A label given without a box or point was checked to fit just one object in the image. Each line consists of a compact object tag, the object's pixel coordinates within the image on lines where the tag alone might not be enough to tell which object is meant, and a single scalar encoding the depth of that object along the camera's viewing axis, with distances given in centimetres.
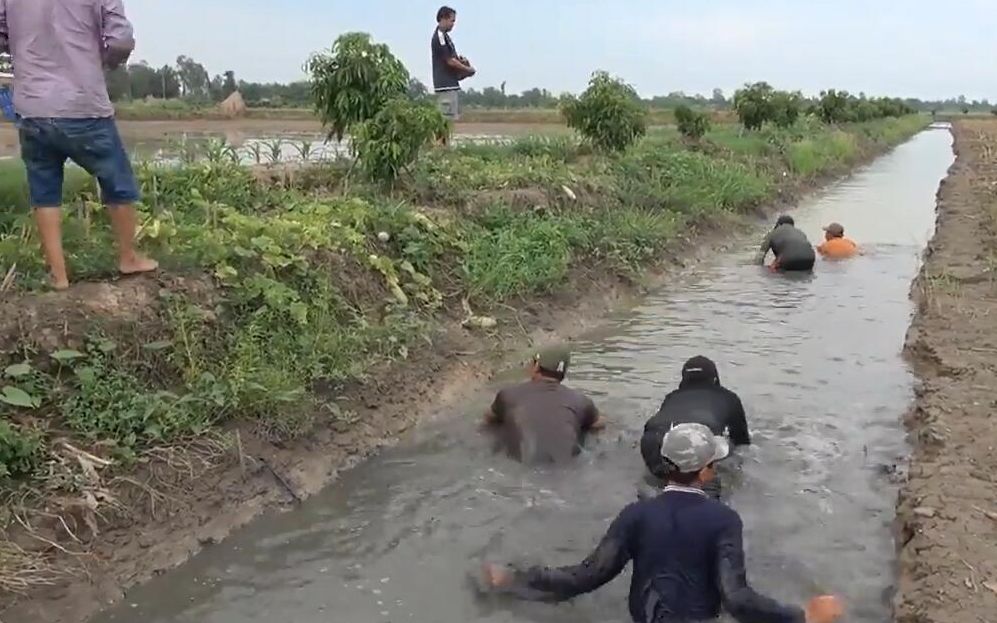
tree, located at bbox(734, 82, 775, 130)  2761
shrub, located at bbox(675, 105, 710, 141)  2125
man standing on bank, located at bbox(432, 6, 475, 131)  1262
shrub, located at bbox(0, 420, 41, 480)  458
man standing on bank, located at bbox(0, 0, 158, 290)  538
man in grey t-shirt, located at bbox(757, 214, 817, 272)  1229
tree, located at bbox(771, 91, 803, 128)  2820
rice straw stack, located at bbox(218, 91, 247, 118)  3222
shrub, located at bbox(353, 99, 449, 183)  954
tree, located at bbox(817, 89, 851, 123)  4269
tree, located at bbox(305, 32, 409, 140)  1028
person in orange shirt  1370
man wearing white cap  385
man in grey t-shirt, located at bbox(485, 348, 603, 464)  612
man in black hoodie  560
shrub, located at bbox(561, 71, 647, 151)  1582
